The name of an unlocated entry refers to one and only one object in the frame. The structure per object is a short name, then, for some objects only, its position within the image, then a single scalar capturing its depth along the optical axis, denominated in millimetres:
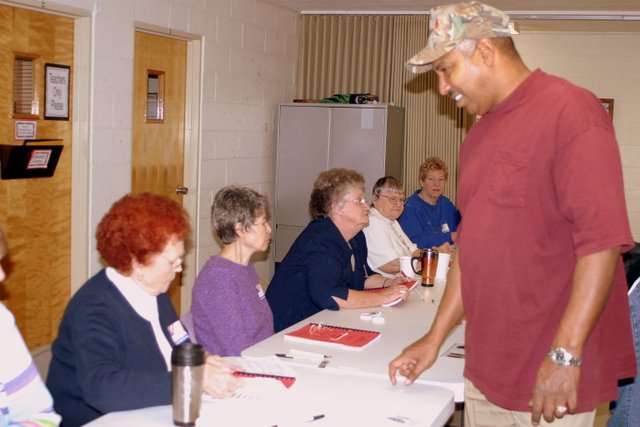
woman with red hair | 2023
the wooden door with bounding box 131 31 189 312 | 5297
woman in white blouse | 4562
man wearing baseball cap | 1576
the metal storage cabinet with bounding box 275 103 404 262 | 6688
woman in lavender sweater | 2773
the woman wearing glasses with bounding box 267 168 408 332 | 3383
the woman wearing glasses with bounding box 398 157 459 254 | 5703
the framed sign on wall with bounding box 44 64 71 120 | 4512
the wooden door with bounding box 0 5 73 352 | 4281
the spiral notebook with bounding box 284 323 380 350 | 2728
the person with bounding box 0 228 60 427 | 1871
